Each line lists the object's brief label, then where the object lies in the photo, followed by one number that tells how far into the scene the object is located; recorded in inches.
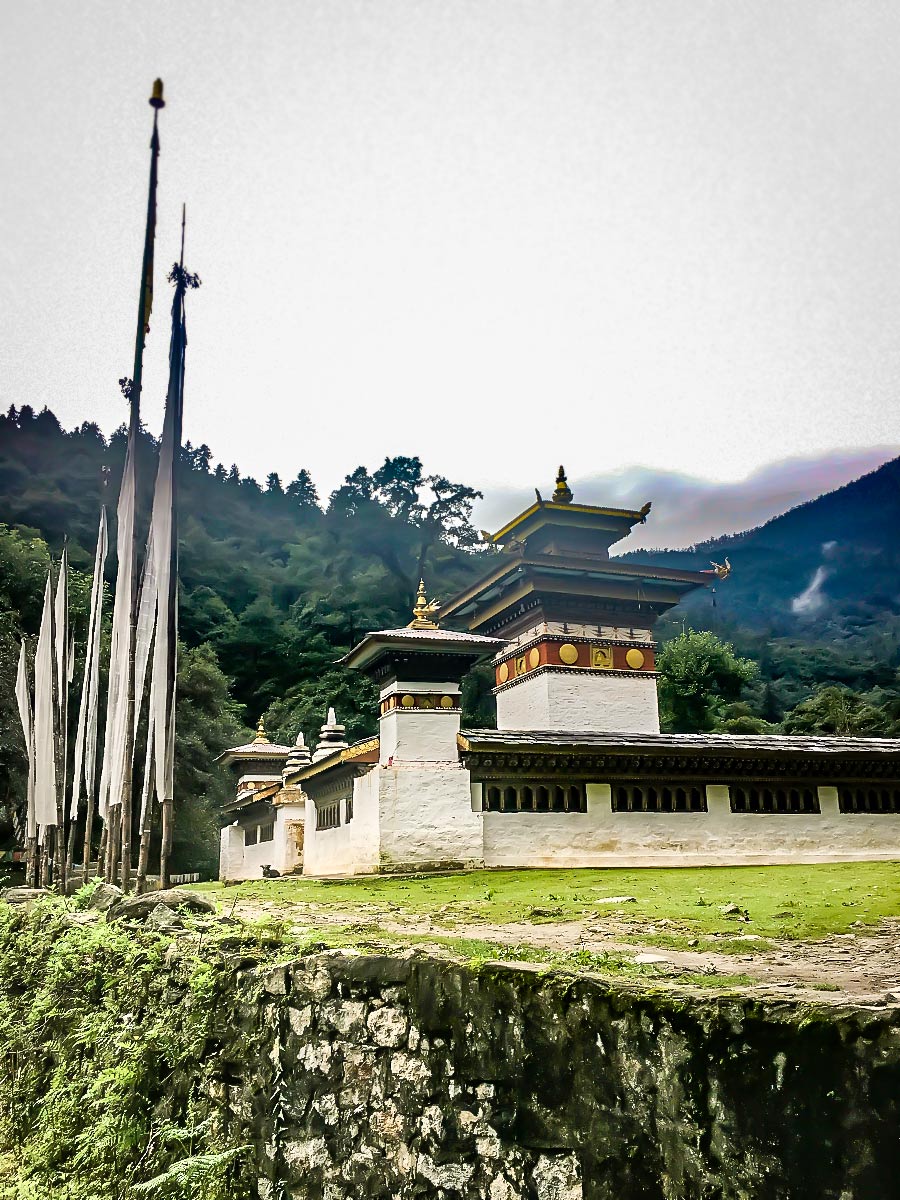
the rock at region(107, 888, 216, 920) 325.1
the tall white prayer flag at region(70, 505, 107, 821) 644.1
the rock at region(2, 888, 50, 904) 493.2
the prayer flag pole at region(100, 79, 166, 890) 473.4
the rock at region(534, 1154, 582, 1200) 146.3
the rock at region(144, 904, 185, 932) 294.7
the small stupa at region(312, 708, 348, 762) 802.8
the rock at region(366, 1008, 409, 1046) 184.7
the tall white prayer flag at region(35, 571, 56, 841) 609.0
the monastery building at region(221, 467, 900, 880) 606.5
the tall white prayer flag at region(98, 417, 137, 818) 492.8
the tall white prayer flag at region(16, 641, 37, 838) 705.6
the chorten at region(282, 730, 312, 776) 859.4
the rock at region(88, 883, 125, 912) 375.2
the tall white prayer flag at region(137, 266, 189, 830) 453.1
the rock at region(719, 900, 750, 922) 331.2
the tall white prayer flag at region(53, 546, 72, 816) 657.0
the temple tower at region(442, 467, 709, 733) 863.7
